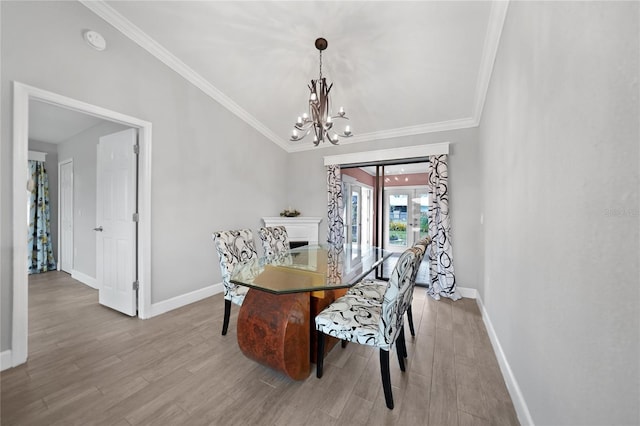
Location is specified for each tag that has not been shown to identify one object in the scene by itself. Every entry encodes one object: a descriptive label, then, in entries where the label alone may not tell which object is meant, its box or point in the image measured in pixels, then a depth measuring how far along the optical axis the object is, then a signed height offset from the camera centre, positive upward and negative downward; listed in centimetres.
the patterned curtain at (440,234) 339 -32
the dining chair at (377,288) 173 -72
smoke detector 224 +166
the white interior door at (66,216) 433 -11
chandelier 234 +101
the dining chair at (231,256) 229 -47
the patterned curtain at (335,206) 434 +11
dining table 166 -75
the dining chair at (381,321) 147 -76
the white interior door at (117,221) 277 -13
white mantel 452 -31
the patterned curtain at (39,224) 442 -27
